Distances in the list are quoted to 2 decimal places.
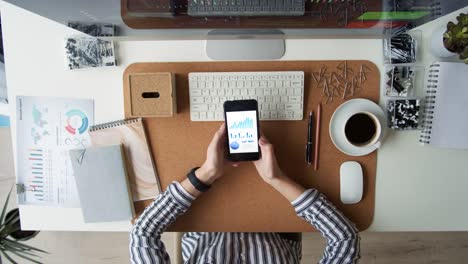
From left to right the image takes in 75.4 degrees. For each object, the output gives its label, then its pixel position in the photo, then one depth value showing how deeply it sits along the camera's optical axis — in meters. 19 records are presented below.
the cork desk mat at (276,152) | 0.75
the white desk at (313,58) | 0.76
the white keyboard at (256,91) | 0.75
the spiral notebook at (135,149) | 0.77
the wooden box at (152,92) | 0.72
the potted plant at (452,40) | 0.62
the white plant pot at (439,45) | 0.70
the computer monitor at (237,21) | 0.60
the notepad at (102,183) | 0.77
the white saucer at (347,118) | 0.74
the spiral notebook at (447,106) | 0.72
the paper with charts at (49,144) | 0.79
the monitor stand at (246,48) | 0.75
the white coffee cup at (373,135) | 0.71
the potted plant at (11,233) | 0.94
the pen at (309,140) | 0.76
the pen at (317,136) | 0.75
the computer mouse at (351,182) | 0.77
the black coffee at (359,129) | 0.76
